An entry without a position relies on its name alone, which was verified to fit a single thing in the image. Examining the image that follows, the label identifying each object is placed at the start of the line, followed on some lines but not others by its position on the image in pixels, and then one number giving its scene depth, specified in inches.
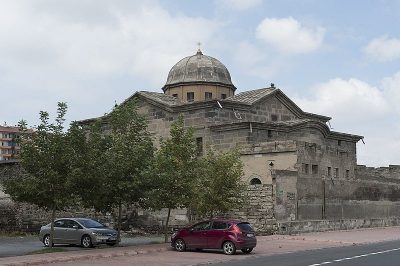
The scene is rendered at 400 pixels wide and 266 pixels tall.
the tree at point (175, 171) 1013.2
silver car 1002.1
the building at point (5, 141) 5580.7
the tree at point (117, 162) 926.4
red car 877.2
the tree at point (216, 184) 1125.9
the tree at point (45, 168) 876.6
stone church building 1295.5
